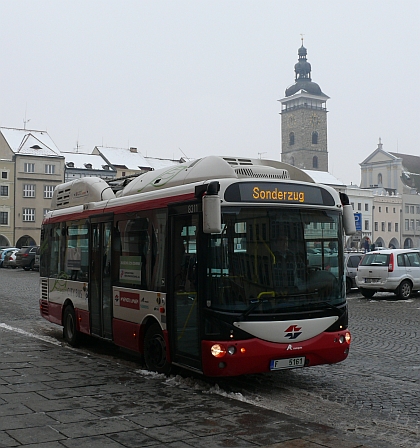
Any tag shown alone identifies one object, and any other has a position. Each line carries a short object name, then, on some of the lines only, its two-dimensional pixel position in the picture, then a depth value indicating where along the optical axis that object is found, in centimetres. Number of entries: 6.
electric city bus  810
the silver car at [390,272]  2331
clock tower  14462
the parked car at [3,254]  5159
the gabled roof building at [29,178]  7706
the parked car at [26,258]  4600
